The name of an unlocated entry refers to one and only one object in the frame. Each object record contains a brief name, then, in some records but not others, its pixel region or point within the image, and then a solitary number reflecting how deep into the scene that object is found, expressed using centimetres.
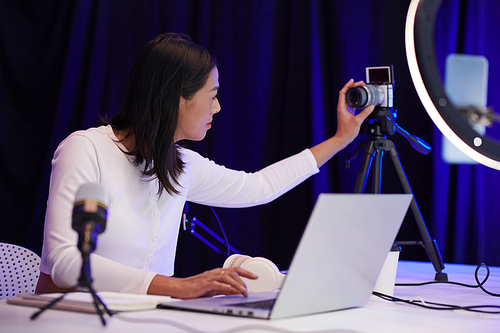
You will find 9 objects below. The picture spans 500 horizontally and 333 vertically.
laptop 242
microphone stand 217
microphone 216
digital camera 318
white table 230
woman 283
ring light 266
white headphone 286
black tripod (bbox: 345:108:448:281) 319
